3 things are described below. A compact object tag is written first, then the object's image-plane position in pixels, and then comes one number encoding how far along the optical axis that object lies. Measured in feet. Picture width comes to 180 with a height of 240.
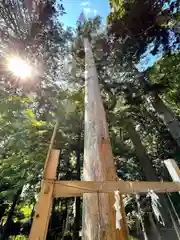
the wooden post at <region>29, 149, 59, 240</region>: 3.07
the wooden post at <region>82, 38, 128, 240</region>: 3.60
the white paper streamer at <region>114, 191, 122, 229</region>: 3.50
